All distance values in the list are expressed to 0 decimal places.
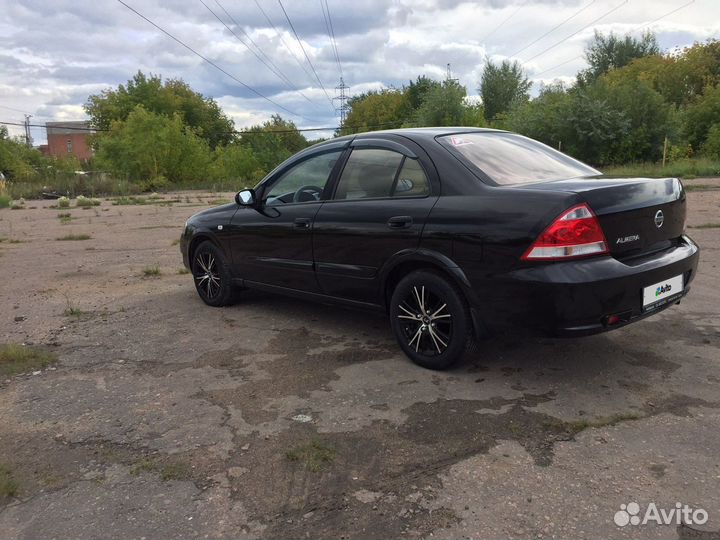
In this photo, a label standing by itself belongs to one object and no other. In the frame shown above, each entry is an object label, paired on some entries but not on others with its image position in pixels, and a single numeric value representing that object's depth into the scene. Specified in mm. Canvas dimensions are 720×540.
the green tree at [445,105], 48688
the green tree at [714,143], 32719
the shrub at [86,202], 24641
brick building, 116812
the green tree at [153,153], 41938
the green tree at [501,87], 64562
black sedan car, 3414
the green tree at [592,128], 34438
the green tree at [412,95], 74688
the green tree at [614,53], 61844
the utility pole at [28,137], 97600
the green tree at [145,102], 69250
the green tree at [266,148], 51938
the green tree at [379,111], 78875
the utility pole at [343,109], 94375
